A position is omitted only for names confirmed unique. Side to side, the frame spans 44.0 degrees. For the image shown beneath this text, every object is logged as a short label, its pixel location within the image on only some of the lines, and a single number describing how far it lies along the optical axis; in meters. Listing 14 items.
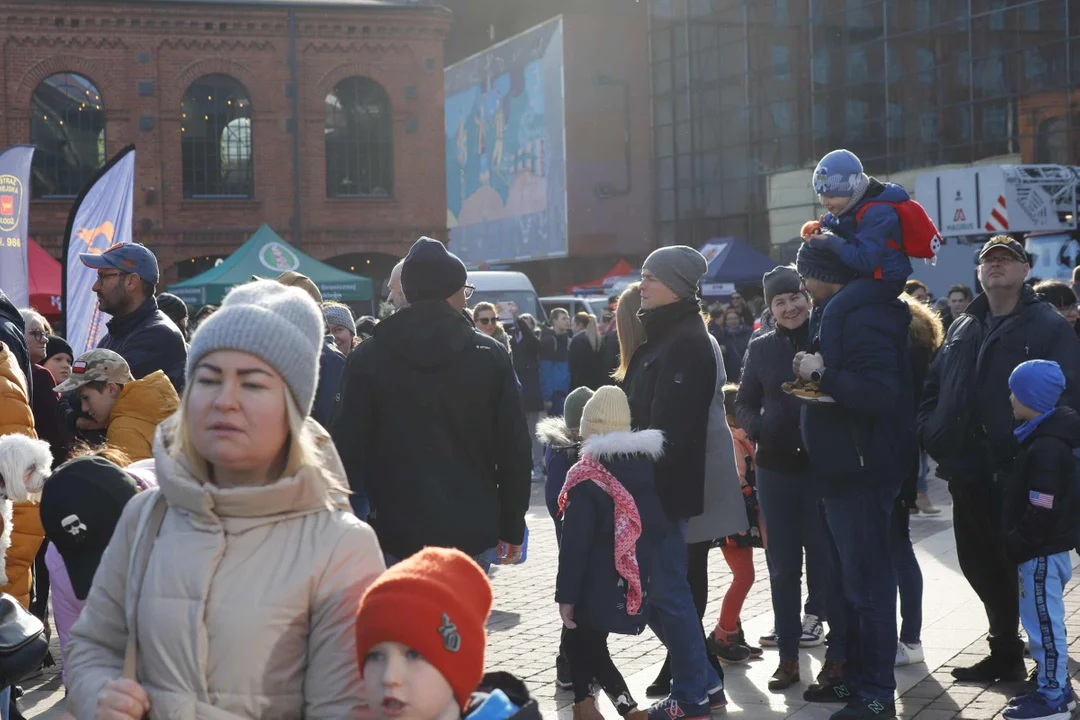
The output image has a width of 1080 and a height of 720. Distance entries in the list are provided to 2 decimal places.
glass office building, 35.03
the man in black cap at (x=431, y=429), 5.14
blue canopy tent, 30.89
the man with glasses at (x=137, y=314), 6.93
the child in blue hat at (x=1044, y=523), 5.88
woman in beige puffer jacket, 2.57
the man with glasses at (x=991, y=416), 6.59
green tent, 22.36
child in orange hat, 2.52
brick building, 32.41
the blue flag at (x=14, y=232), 12.29
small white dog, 4.67
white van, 25.38
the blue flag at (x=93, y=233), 10.73
